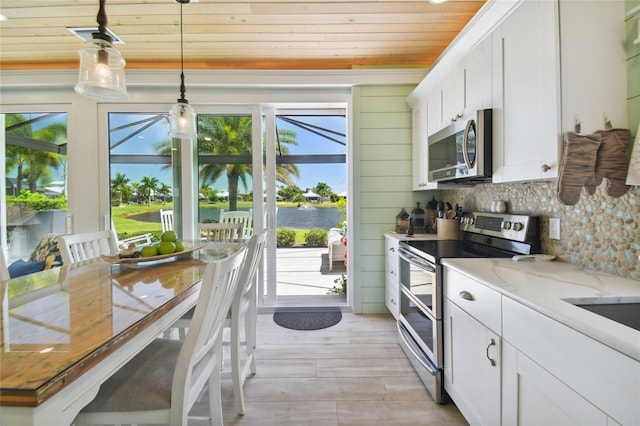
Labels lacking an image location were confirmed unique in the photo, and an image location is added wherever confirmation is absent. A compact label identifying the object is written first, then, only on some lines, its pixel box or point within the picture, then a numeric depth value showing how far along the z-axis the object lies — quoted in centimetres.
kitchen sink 91
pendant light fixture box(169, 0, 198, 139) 200
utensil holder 249
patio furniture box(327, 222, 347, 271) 418
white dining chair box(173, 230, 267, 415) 164
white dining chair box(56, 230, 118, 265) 167
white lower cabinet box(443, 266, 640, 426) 73
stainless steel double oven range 171
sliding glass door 323
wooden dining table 57
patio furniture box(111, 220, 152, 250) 314
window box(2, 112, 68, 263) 312
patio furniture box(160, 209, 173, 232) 312
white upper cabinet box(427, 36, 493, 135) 175
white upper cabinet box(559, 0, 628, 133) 120
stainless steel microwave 171
